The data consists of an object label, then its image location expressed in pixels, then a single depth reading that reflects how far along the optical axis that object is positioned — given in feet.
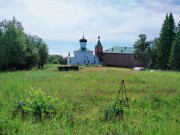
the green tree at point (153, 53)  125.12
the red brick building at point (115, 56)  185.31
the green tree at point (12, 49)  95.23
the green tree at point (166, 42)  106.32
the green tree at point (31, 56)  101.47
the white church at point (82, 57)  174.27
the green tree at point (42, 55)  129.04
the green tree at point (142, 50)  139.69
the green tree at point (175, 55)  97.17
